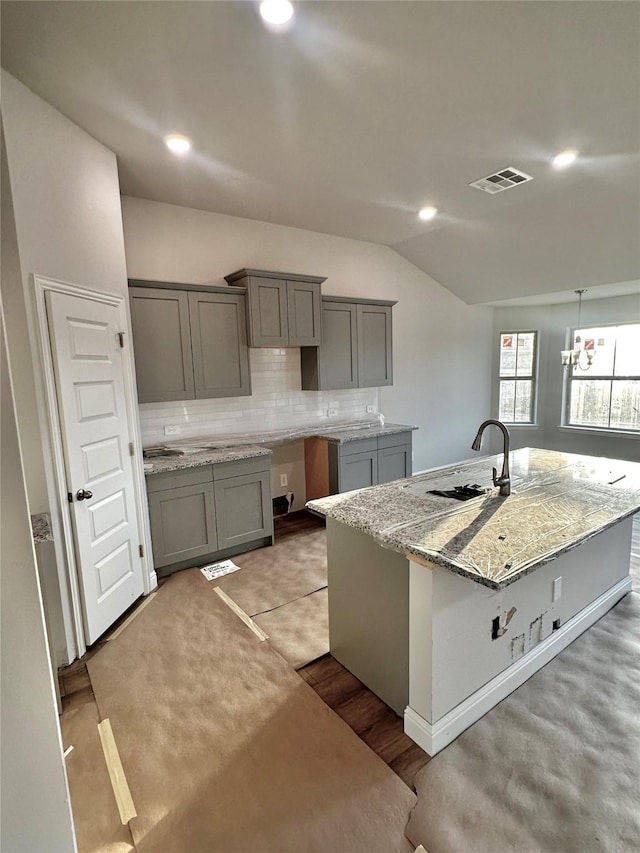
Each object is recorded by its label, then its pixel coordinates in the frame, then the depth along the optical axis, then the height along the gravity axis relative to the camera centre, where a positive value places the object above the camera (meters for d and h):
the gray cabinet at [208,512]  3.16 -1.09
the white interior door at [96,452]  2.27 -0.44
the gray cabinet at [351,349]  4.36 +0.23
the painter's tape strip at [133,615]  2.61 -1.57
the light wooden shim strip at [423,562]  1.57 -0.73
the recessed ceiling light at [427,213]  3.97 +1.50
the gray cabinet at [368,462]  4.18 -0.95
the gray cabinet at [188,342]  3.28 +0.27
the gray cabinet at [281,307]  3.74 +0.60
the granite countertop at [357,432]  4.18 -0.64
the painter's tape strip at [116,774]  1.56 -1.60
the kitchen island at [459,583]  1.63 -0.99
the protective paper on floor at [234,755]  1.47 -1.59
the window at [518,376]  6.57 -0.16
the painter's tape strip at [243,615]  2.56 -1.57
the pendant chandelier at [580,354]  5.53 +0.14
